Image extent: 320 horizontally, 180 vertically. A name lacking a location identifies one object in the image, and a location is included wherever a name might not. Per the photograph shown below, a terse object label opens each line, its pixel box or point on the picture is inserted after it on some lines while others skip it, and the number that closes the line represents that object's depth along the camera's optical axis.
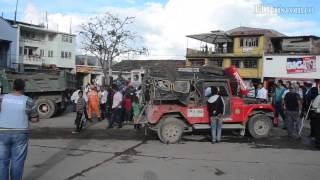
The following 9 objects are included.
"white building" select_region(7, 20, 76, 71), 46.76
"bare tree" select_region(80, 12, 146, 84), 33.01
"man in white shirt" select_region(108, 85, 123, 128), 11.11
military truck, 13.81
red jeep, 8.74
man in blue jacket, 4.42
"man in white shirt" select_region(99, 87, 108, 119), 13.20
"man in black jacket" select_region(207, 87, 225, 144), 8.52
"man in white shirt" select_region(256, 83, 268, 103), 12.09
